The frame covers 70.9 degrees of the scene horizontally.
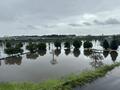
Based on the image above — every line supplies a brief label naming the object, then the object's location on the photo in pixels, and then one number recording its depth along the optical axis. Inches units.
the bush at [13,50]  954.2
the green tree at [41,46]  1222.1
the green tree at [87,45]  1258.9
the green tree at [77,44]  1266.6
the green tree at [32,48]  1133.3
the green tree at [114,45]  1153.1
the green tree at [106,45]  1190.1
